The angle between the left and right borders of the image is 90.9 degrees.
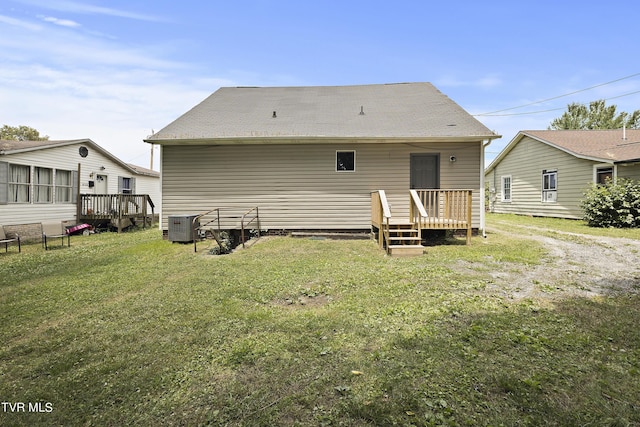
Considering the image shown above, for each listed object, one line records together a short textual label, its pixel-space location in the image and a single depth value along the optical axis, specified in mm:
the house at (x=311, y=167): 9352
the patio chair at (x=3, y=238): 7881
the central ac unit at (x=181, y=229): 9094
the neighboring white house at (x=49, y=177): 10680
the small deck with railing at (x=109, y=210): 12950
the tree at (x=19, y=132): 36000
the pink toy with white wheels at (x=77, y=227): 12170
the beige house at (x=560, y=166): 13016
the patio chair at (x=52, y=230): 8906
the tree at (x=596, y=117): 34500
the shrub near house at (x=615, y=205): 10992
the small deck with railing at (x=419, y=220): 7598
